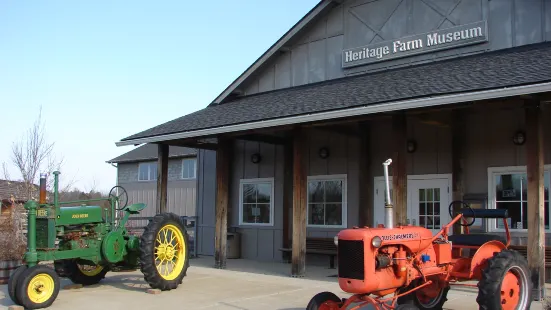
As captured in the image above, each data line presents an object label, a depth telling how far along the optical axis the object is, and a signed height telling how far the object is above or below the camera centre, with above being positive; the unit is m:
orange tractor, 5.77 -0.72
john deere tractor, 8.04 -0.80
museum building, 9.14 +1.36
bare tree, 20.95 +1.10
